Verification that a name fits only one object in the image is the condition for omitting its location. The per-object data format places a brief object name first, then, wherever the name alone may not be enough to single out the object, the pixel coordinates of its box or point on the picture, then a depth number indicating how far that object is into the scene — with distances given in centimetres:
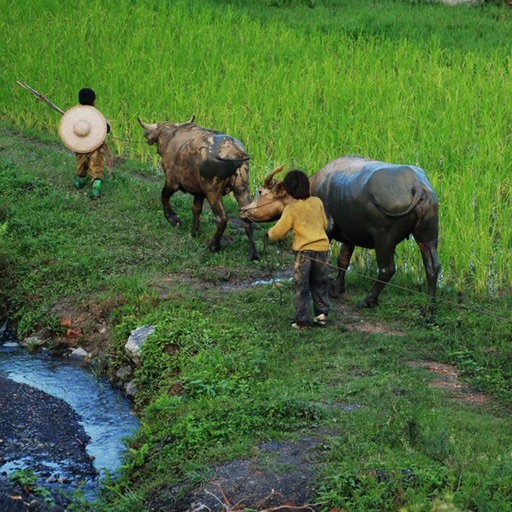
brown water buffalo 1842
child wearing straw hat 2149
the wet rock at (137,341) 1542
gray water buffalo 1539
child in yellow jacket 1522
